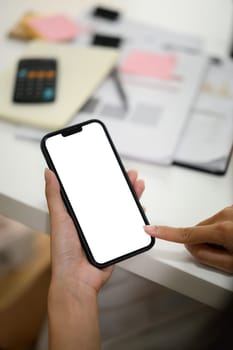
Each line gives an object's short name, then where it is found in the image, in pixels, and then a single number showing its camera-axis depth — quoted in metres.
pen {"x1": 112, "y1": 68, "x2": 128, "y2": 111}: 0.67
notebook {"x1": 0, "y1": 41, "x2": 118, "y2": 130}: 0.62
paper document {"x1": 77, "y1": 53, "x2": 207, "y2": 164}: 0.60
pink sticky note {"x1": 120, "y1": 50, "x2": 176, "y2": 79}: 0.72
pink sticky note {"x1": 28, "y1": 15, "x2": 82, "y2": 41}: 0.79
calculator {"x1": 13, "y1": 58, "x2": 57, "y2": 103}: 0.64
